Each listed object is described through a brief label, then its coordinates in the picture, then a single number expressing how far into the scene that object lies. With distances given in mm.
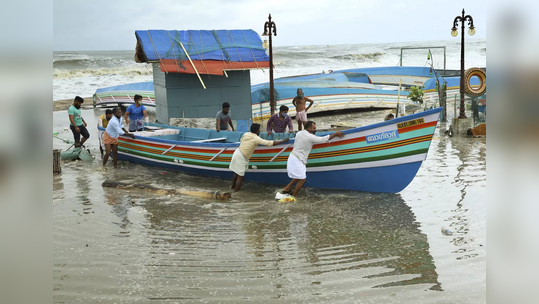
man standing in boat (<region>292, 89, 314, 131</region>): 12259
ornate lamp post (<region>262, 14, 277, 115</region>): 14203
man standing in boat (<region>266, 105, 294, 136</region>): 11617
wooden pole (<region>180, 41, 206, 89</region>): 14184
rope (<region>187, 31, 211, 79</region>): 14445
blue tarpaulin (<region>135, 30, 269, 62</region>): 14648
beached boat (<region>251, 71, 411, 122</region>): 20812
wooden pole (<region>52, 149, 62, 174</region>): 11638
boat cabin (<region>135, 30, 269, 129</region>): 14570
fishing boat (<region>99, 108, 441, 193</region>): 8984
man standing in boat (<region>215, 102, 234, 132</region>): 12665
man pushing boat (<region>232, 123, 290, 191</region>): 9969
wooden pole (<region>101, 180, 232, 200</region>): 9461
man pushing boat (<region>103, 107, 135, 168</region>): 12492
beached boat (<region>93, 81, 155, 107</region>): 24927
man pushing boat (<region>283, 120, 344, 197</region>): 9297
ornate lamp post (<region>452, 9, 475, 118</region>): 15258
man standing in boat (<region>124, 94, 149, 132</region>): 14219
